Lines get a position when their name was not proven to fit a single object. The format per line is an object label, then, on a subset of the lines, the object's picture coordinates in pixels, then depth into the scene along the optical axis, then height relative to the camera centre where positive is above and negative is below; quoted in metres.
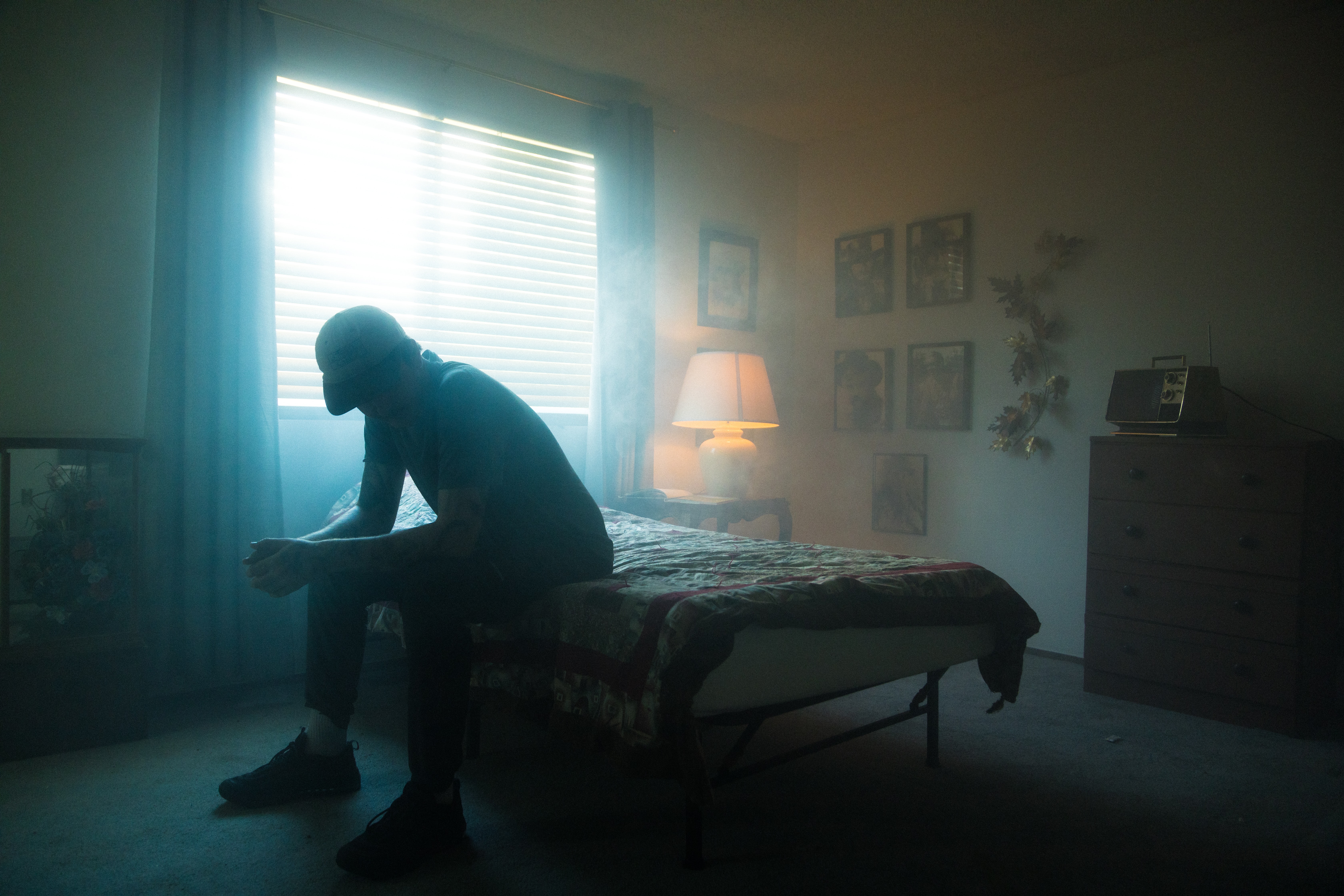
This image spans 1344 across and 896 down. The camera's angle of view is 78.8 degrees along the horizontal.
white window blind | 3.10 +0.81
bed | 1.59 -0.46
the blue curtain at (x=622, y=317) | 3.82 +0.58
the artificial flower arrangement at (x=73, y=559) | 2.36 -0.40
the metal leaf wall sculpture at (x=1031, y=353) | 3.66 +0.44
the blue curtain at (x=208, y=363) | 2.72 +0.22
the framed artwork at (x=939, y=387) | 4.00 +0.30
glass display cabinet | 2.30 -0.50
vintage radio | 2.90 +0.18
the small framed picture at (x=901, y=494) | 4.18 -0.25
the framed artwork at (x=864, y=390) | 4.33 +0.29
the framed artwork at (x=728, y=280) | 4.37 +0.88
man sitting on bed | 1.70 -0.27
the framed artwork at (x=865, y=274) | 4.32 +0.92
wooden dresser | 2.61 -0.42
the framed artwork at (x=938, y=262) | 4.00 +0.92
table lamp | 3.86 +0.16
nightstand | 3.66 -0.32
